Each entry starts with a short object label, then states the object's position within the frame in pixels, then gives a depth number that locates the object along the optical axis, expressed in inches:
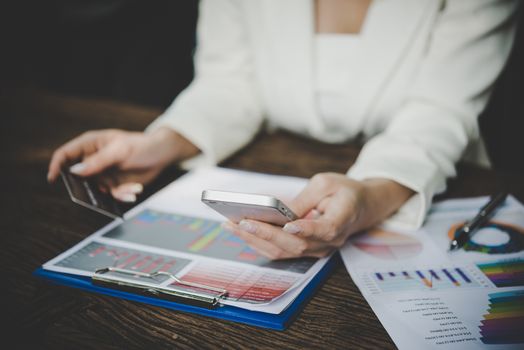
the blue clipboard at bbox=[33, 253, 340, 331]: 15.2
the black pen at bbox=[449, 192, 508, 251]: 19.6
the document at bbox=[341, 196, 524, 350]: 14.6
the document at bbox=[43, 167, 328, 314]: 16.7
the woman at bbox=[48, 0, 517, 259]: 20.7
